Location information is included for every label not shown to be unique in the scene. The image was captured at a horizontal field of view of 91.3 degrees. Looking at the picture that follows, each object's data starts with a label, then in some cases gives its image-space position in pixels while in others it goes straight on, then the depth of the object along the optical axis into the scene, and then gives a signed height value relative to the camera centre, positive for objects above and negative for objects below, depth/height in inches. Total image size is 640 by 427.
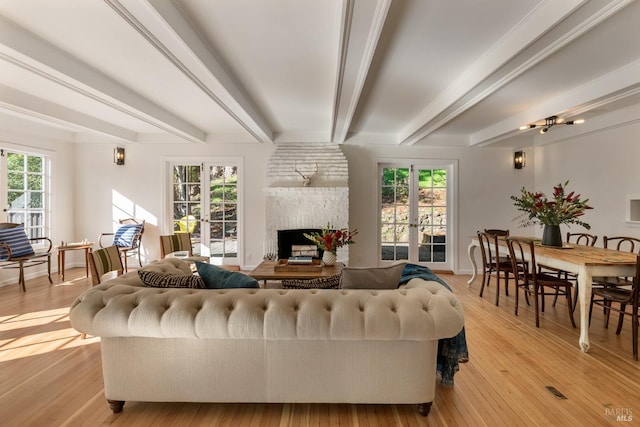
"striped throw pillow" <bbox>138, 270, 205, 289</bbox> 79.4 -18.2
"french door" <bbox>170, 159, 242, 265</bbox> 230.7 +3.2
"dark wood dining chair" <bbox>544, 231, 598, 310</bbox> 169.2 -18.0
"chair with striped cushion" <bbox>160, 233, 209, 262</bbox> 179.2 -21.6
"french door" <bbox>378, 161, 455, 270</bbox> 232.2 -1.0
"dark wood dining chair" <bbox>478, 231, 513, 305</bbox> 157.1 -28.2
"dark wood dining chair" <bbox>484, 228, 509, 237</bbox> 185.0 -12.8
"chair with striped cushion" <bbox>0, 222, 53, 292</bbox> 171.2 -22.0
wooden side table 191.3 -23.6
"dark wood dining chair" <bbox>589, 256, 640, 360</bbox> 98.0 -28.9
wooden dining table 102.9 -18.8
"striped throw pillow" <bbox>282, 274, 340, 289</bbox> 81.6 -19.4
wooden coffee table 126.6 -26.1
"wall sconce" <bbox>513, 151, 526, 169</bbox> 223.0 +36.9
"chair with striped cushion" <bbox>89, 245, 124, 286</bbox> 116.5 -20.4
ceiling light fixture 152.4 +44.3
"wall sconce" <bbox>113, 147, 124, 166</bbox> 224.7 +39.2
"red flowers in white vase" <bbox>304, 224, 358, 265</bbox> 140.6 -15.0
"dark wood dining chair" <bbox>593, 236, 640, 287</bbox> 123.2 -19.9
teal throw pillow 81.7 -18.2
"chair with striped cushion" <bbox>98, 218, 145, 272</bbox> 211.2 -18.4
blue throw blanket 79.1 -36.9
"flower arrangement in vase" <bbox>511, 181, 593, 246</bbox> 129.0 +0.0
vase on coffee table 142.1 -21.6
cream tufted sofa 66.4 -30.1
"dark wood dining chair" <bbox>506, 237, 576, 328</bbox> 125.3 -28.7
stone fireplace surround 215.0 +14.0
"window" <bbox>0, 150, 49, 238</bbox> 191.6 +13.1
